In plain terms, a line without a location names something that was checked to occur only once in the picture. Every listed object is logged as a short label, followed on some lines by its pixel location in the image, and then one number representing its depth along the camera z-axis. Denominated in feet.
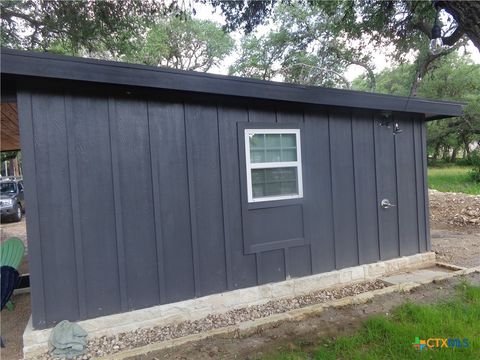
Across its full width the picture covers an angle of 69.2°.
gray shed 9.90
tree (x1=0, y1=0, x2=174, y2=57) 24.38
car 35.48
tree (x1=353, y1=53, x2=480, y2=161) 55.57
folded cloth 9.48
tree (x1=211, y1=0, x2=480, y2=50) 21.13
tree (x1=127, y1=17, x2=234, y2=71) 62.56
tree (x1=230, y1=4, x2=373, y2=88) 51.08
